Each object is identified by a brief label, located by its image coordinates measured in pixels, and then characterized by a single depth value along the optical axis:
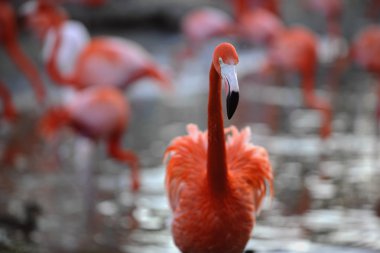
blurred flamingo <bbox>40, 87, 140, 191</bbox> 10.52
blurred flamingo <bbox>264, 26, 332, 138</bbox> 15.31
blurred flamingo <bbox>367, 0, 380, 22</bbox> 26.90
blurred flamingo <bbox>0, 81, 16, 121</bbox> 13.97
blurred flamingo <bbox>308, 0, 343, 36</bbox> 23.10
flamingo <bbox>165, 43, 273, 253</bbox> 6.30
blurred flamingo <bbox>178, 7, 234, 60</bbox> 19.64
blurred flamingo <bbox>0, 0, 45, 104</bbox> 14.96
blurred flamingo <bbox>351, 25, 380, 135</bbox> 15.23
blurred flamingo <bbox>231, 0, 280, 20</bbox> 21.98
